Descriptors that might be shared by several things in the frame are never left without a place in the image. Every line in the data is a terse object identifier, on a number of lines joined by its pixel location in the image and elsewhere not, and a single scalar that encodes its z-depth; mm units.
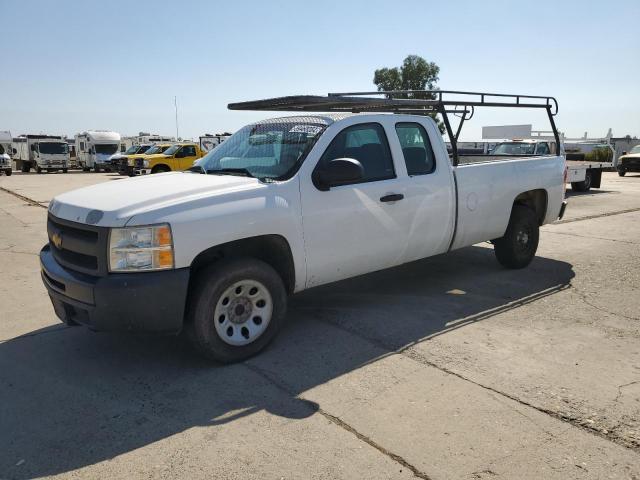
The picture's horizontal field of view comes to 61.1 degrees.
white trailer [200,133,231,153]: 33062
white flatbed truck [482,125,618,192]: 14937
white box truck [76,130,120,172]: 36500
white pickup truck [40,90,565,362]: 3619
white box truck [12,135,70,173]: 35469
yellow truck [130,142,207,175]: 24547
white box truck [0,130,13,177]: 31197
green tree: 71625
